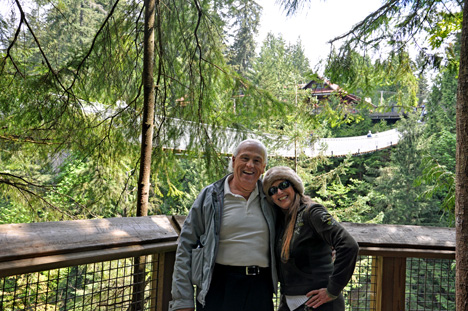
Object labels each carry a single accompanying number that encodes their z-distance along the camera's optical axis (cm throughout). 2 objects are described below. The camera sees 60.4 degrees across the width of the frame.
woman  137
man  153
